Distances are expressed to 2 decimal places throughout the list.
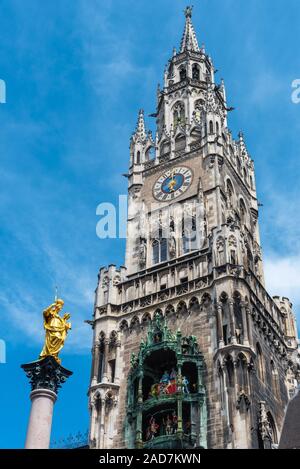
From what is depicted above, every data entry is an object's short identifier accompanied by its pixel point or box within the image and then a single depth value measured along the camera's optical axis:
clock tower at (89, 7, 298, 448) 35.94
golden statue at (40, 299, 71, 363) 30.28
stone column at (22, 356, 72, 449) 27.39
